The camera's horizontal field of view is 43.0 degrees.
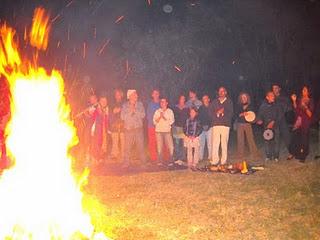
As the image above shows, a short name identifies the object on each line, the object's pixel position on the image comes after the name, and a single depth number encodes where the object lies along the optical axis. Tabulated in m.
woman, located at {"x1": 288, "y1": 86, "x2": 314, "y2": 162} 12.00
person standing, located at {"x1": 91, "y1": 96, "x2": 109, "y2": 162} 12.65
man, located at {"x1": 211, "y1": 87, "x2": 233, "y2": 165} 12.02
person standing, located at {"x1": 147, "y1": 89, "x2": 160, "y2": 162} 12.72
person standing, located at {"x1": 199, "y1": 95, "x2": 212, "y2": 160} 12.11
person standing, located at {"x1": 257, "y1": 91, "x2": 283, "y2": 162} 12.24
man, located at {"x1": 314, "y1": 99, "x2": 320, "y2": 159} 12.31
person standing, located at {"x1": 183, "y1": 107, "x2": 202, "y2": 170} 11.90
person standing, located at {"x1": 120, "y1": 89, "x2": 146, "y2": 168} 12.30
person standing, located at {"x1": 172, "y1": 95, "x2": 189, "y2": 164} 12.41
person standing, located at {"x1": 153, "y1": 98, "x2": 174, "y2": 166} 12.20
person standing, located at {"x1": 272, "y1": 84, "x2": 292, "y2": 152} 12.35
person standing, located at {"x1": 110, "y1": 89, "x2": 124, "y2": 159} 13.05
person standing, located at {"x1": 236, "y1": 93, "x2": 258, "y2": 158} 12.59
